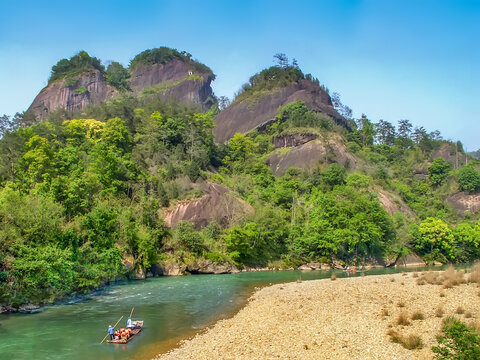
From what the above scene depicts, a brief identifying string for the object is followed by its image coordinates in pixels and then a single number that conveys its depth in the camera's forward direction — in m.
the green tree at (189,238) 51.19
